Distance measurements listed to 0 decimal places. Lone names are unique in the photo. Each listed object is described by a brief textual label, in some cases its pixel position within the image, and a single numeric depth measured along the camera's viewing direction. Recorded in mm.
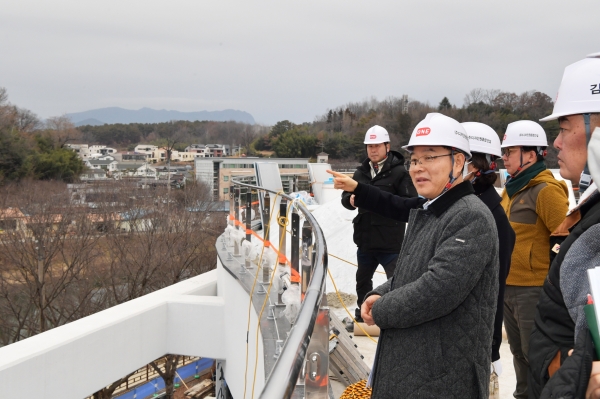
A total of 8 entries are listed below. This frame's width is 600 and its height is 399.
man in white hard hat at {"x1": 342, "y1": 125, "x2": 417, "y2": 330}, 4957
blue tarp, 27922
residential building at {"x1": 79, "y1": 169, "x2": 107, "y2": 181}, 50688
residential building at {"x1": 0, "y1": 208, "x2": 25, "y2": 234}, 28609
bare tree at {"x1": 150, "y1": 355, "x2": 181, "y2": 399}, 23641
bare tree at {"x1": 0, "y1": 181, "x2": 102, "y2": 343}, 26484
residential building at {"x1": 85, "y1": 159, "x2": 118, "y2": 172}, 72250
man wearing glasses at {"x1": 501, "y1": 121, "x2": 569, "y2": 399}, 3506
